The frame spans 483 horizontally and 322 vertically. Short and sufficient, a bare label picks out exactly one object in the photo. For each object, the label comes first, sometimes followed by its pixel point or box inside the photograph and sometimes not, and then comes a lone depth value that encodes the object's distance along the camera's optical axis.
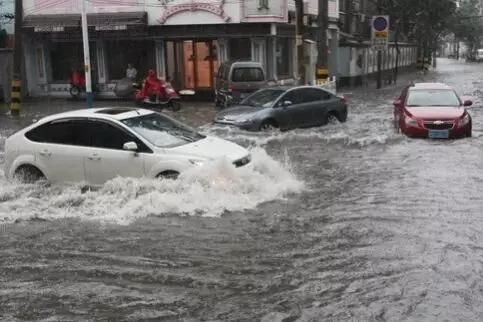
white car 9.92
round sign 30.16
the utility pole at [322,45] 24.09
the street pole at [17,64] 23.17
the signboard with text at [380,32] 30.23
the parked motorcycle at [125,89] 28.02
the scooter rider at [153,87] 23.42
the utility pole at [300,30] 22.88
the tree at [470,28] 93.13
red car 15.37
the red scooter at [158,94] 23.44
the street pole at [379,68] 34.56
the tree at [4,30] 29.39
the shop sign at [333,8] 36.72
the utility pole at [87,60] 20.17
